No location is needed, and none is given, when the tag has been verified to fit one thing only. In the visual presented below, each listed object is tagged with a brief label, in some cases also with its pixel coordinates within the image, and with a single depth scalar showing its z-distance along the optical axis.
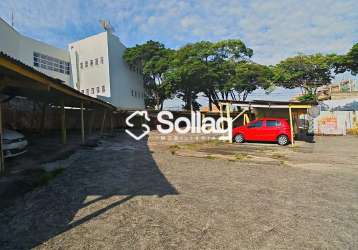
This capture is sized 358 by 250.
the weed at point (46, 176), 5.71
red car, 15.47
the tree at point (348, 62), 25.14
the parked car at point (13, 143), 7.25
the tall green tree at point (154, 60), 34.25
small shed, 15.70
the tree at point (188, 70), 30.94
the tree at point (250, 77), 31.45
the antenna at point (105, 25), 32.59
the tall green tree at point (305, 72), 28.23
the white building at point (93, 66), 29.89
